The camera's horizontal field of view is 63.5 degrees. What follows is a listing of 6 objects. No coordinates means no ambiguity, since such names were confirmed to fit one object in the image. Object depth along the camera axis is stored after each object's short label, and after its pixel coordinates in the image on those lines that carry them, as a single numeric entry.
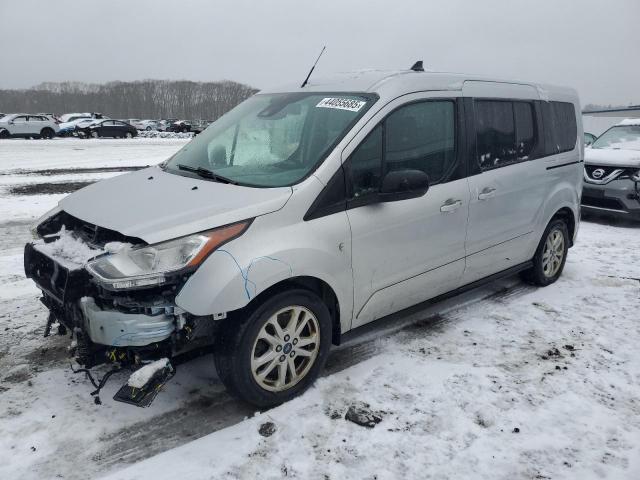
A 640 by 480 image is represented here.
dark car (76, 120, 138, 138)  34.81
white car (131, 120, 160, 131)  48.16
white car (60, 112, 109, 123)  38.56
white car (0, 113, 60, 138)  30.80
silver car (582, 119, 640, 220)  8.34
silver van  2.72
